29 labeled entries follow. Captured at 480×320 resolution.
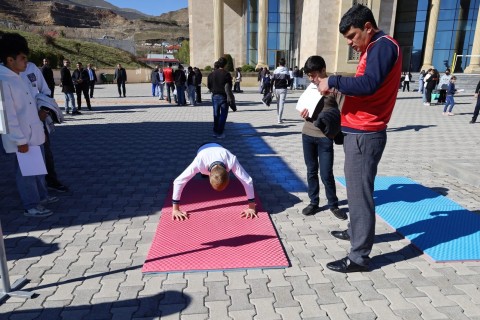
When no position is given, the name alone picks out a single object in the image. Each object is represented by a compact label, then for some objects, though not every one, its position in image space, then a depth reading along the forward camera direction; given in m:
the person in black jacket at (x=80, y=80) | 13.06
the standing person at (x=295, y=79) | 26.33
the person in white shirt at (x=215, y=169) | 3.38
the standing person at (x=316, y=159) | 4.05
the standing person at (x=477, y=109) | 11.42
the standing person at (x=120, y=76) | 18.69
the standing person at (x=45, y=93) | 4.40
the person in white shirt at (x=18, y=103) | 3.58
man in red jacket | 2.60
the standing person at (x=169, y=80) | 16.16
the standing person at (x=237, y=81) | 23.27
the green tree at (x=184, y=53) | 70.51
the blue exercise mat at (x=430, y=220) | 3.57
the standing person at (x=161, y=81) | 18.43
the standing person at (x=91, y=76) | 15.98
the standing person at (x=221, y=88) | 8.43
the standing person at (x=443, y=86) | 15.80
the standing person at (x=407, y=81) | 25.23
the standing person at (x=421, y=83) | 24.04
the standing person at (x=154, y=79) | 18.78
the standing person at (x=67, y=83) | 11.84
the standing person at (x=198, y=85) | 15.20
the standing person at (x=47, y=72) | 10.07
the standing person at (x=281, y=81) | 10.55
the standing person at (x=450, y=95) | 13.59
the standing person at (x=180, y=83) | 14.93
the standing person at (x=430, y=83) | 16.23
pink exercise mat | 3.26
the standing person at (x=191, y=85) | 14.80
